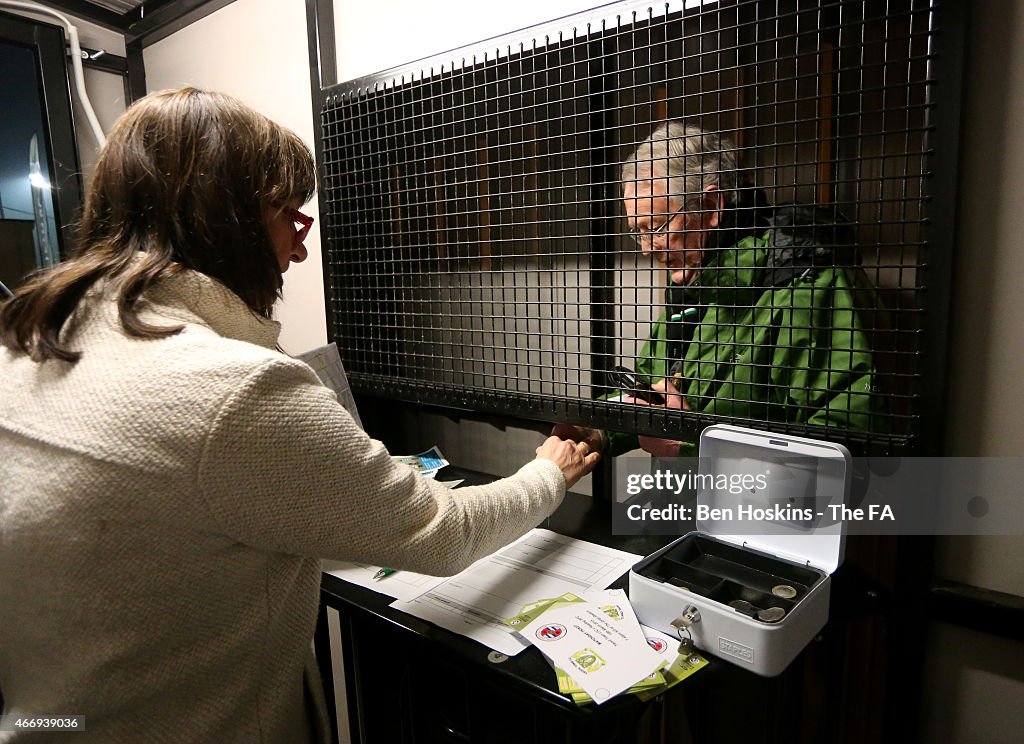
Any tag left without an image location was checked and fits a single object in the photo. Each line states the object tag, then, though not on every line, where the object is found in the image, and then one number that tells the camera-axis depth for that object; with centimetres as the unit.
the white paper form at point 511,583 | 97
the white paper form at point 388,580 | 110
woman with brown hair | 69
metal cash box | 85
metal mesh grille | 98
